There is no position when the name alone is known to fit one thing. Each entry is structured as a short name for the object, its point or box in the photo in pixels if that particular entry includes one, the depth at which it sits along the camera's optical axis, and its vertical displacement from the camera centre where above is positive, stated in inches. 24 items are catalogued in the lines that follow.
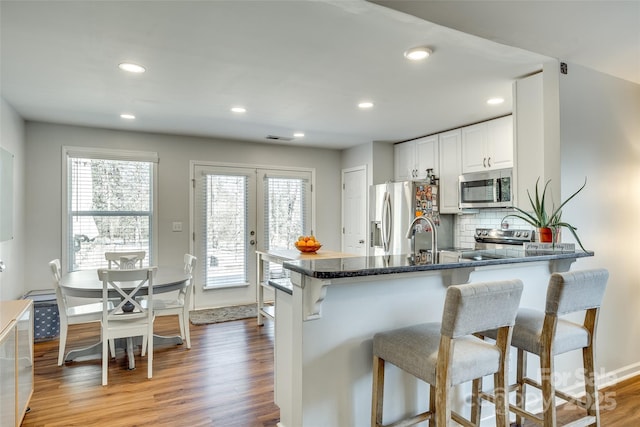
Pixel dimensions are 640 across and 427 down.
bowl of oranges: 153.0 -12.2
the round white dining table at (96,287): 113.7 -22.0
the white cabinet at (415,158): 186.1 +29.3
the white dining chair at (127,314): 110.3 -30.4
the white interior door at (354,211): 215.9 +2.5
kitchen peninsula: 67.7 -21.2
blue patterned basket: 147.2 -39.9
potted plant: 93.4 -2.0
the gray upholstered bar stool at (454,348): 57.4 -22.5
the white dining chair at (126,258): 144.5 -16.2
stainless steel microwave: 147.8 +10.2
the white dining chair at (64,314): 120.8 -31.7
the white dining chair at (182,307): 134.6 -32.5
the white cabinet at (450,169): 173.0 +21.3
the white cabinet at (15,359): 73.7 -30.9
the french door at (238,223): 200.1 -3.9
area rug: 176.7 -48.8
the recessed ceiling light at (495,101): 130.8 +39.9
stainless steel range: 148.2 -10.0
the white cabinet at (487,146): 149.9 +28.7
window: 173.5 +6.4
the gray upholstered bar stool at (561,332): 70.3 -23.6
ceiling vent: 195.6 +41.4
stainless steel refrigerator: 178.4 +2.0
